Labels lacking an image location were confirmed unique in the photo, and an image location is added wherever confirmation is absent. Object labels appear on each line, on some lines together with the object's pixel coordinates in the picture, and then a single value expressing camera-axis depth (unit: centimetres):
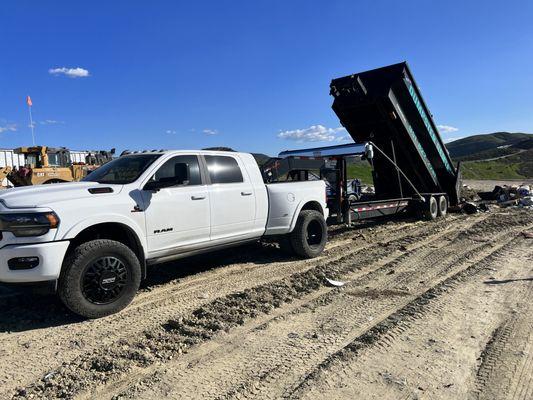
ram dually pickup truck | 450
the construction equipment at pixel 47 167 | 1959
